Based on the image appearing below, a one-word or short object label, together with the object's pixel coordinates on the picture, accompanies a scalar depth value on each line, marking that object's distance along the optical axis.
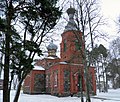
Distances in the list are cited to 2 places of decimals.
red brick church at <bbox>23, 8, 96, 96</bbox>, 17.73
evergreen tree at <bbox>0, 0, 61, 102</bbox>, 5.76
